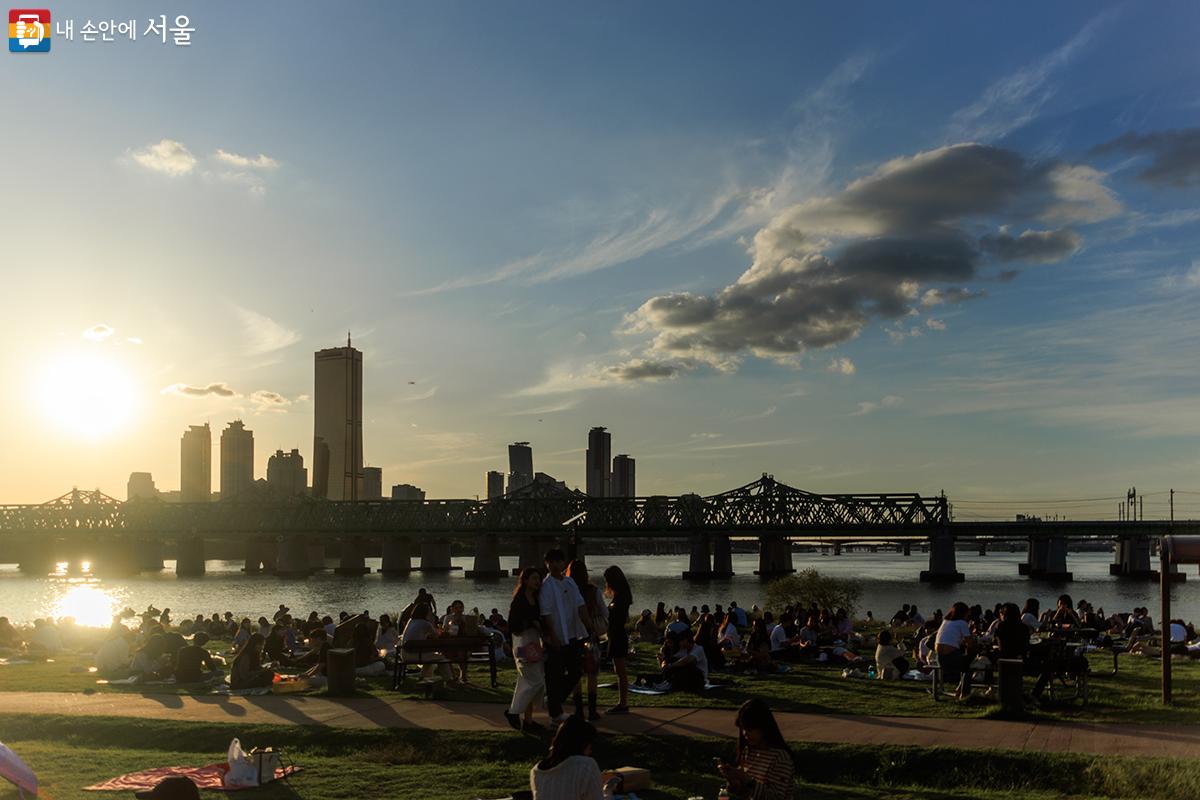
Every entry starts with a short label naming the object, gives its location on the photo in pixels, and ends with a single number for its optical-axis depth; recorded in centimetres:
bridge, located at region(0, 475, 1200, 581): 14523
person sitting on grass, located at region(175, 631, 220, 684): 2006
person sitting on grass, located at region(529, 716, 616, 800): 804
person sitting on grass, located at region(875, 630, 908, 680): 1963
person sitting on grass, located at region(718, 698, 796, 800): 862
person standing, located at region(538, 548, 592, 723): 1348
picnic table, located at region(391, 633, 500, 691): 1811
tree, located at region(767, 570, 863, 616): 5228
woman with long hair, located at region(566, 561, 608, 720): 1414
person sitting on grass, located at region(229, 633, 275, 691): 1919
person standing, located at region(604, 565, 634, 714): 1499
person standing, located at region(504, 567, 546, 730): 1353
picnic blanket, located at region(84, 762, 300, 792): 1163
